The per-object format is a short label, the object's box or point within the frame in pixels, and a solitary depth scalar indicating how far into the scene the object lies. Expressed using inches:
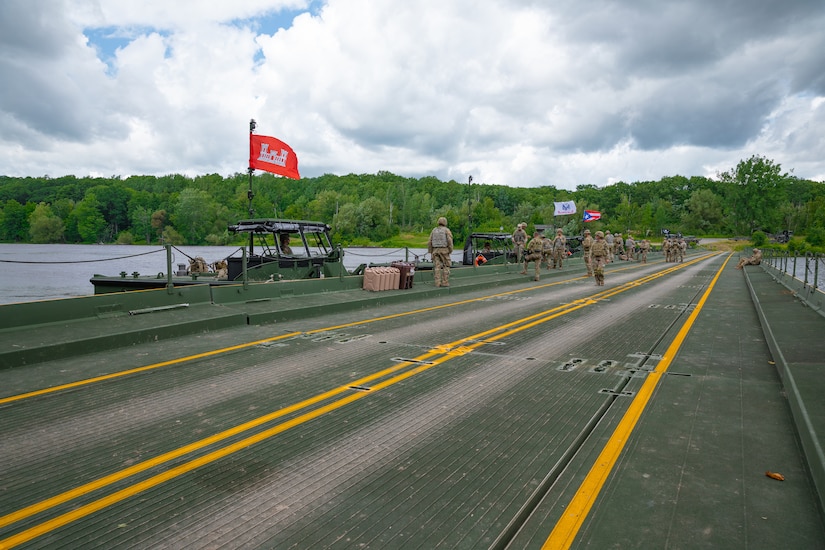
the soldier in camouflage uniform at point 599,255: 764.6
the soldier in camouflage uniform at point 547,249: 1094.4
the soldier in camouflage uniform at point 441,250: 663.8
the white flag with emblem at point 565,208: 2131.3
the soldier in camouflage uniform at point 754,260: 1352.4
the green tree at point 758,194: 4805.6
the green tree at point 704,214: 5807.1
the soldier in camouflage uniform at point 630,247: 1679.4
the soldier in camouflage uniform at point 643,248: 1625.2
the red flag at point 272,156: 673.6
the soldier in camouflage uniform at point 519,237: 957.8
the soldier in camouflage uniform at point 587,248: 880.2
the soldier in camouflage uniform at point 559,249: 1106.7
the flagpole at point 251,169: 631.2
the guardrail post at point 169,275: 423.9
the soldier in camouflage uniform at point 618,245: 1543.2
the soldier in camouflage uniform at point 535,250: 864.7
